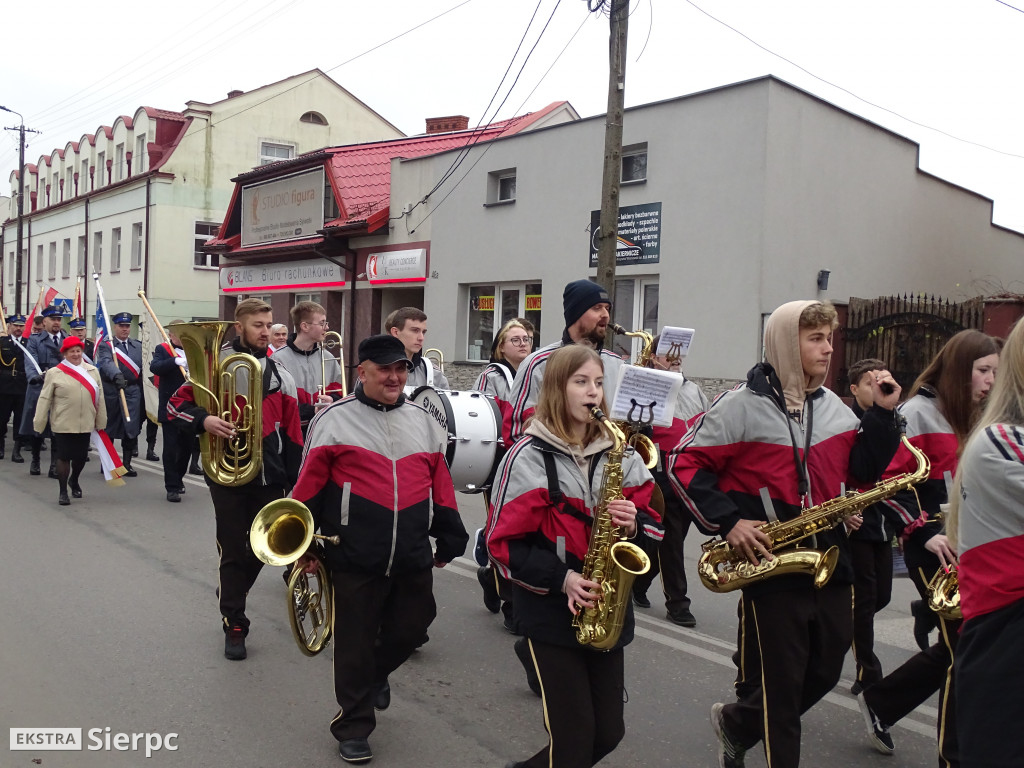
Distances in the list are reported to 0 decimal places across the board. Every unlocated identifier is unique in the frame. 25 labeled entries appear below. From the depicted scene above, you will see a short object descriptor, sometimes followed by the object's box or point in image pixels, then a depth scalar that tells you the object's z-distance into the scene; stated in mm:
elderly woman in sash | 10531
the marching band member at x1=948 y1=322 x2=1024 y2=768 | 2314
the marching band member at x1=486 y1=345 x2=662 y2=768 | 3242
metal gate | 12672
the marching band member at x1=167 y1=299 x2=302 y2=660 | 5586
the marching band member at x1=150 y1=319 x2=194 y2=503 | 10820
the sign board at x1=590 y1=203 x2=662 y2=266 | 15586
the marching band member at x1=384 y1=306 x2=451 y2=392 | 6398
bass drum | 5855
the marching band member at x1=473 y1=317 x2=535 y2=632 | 6574
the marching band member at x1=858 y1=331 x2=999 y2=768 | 4121
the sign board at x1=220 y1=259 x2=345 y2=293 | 23938
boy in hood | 3553
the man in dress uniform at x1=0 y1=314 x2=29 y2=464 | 13898
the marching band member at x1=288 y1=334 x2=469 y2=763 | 4184
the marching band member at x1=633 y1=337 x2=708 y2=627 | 6445
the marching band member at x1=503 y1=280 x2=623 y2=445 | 5293
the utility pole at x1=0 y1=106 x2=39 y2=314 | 37312
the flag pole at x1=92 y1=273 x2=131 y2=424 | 12245
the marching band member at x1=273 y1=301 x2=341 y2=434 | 6750
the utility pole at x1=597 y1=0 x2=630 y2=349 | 11664
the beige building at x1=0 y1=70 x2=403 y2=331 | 34188
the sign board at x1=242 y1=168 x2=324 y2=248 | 24844
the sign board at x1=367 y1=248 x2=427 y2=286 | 20906
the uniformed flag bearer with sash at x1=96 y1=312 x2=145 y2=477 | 12727
